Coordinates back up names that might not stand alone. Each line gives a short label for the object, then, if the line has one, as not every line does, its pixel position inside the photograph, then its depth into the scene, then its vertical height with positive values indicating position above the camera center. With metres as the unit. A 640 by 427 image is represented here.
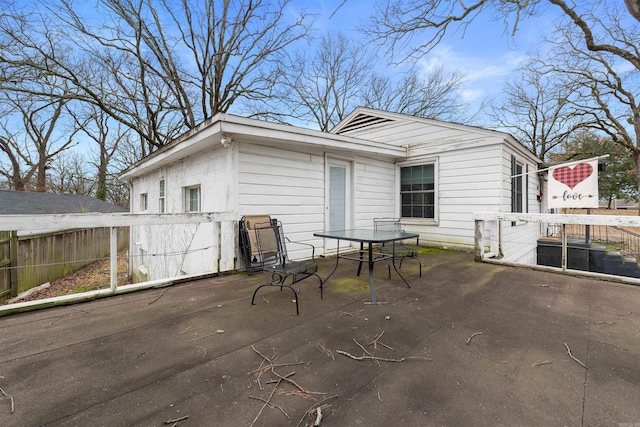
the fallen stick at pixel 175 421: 1.37 -1.03
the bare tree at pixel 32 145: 17.38 +4.44
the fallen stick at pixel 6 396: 1.53 -1.02
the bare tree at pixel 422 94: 16.55 +7.37
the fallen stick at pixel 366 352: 1.93 -1.02
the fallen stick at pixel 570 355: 1.88 -1.03
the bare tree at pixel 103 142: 19.67 +5.18
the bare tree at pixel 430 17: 7.59 +5.61
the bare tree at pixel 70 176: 20.62 +2.84
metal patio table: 3.11 -0.31
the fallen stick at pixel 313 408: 1.39 -1.03
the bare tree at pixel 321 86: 15.30 +7.77
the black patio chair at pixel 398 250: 4.16 -0.59
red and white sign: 4.50 +0.45
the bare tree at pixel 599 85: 12.55 +6.06
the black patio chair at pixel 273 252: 2.97 -0.54
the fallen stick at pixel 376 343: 2.12 -1.02
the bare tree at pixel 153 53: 10.59 +7.15
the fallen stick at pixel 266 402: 1.39 -1.03
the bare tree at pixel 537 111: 14.47 +6.21
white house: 4.66 +0.71
